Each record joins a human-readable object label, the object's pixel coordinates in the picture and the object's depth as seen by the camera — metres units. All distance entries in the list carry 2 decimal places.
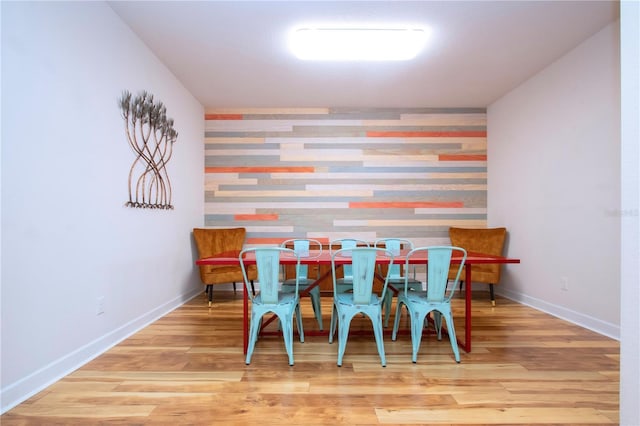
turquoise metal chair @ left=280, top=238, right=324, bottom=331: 2.94
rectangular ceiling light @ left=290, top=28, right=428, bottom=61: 2.90
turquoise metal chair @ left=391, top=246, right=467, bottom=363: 2.35
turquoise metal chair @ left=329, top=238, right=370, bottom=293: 3.04
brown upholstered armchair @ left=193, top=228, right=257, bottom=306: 4.00
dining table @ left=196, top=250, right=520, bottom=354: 2.44
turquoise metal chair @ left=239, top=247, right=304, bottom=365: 2.28
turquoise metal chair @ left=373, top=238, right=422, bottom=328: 3.04
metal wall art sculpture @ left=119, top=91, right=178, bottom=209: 2.96
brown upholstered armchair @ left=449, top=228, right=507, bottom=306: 4.04
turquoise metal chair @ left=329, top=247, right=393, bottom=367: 2.25
